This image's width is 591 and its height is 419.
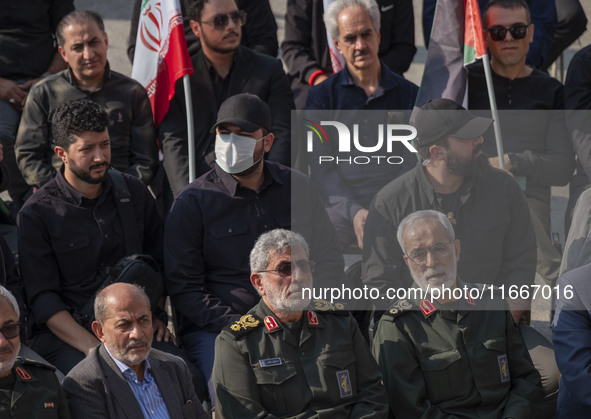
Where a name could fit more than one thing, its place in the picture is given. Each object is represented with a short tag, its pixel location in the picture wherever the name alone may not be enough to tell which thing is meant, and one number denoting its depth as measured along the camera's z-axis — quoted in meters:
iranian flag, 14.05
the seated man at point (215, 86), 13.91
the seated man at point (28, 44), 15.43
